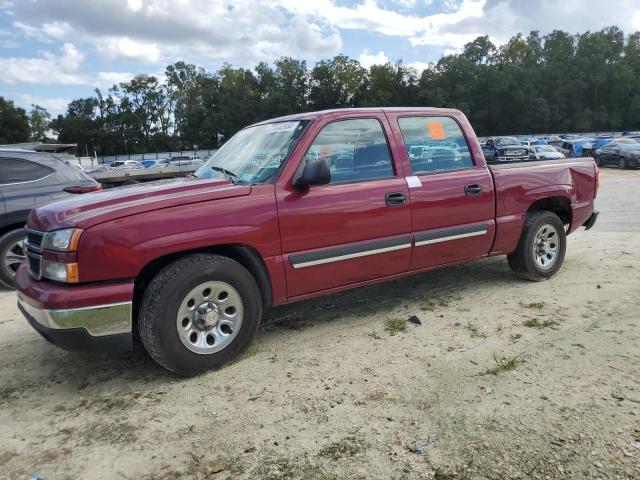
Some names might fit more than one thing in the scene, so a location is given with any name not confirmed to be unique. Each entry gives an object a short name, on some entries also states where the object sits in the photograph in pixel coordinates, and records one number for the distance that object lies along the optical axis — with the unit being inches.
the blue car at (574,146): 1207.7
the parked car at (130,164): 1793.3
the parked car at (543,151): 974.0
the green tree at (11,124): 3159.5
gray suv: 232.5
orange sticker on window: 179.5
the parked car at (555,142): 1377.0
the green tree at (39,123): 3790.4
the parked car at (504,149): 879.2
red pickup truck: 120.9
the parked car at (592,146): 1113.4
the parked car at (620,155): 941.8
